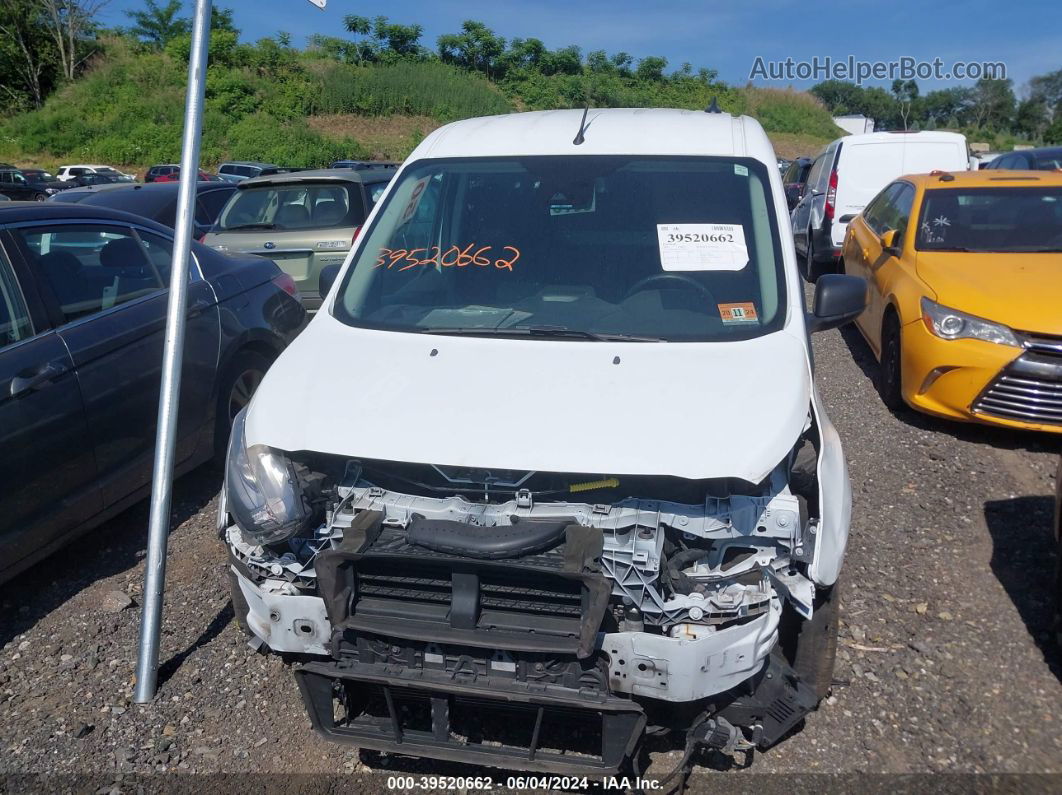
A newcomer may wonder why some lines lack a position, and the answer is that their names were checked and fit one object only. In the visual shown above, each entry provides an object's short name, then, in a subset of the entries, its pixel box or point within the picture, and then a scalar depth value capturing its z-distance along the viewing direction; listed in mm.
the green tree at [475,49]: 58969
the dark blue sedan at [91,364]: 3740
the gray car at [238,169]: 30547
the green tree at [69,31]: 49438
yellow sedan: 5316
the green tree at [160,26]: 56656
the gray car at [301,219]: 8039
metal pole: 3348
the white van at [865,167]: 11281
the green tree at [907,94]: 70456
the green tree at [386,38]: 58031
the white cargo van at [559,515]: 2432
